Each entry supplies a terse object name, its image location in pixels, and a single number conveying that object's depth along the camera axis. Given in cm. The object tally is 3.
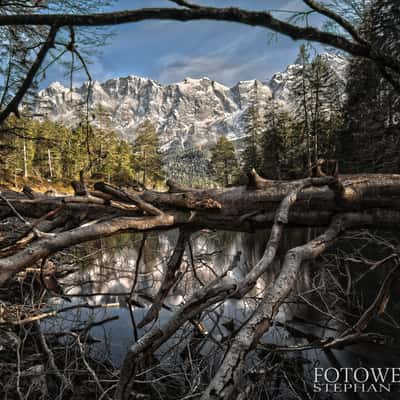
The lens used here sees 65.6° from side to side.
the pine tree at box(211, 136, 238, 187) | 6562
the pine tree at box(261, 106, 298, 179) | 3466
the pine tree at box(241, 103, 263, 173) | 4678
